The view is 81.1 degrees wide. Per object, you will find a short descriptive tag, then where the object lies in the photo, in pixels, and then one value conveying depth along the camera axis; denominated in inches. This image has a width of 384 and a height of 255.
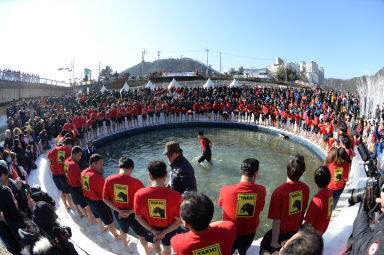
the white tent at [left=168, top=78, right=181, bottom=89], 964.5
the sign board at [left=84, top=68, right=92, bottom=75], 1845.2
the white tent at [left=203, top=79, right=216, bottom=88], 956.8
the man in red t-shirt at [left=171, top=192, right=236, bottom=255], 74.9
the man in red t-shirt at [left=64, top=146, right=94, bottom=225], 178.7
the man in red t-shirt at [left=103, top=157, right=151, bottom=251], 132.6
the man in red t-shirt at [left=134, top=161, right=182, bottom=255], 111.0
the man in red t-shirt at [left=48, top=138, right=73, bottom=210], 203.2
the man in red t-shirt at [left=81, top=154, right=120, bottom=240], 154.8
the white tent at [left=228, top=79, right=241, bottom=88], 958.4
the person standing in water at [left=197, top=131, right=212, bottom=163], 339.6
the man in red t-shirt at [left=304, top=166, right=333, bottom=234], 107.4
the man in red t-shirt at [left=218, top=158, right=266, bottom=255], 106.0
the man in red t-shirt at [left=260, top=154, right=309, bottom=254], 108.1
